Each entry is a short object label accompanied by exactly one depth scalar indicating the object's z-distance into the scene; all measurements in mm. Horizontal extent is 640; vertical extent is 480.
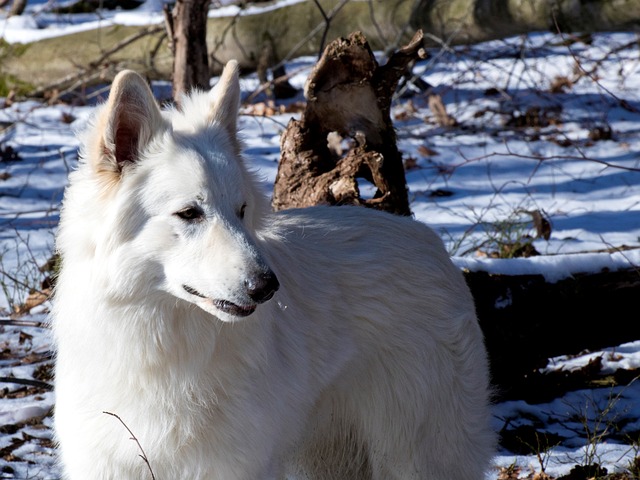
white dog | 5594
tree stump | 9164
